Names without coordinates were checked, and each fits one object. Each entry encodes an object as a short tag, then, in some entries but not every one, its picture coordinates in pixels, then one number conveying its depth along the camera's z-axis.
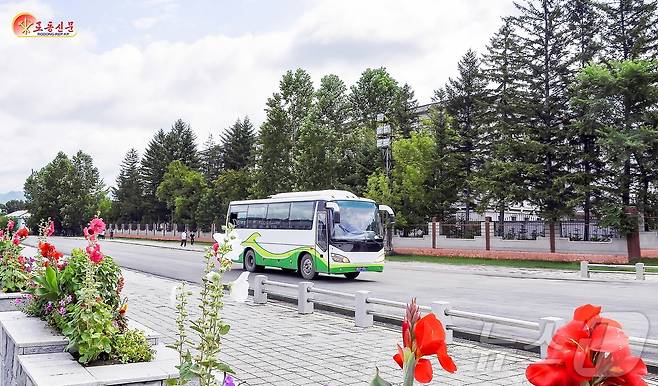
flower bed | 4.84
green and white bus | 19.77
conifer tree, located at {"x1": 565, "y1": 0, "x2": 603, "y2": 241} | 33.41
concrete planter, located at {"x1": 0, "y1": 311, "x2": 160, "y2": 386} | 5.45
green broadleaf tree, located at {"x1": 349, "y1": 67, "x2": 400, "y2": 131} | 58.09
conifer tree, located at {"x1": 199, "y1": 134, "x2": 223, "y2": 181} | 91.12
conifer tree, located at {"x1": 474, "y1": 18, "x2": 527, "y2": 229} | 35.88
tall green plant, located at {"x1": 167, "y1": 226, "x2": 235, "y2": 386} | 2.62
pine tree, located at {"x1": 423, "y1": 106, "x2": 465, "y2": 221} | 42.34
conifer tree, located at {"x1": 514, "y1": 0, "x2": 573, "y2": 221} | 34.56
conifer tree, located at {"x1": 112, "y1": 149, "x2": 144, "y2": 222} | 93.94
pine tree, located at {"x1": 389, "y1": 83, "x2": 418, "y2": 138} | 52.47
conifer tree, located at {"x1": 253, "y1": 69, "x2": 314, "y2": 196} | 55.25
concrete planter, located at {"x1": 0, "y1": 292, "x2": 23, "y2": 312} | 8.46
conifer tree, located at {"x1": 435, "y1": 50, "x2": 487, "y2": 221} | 43.69
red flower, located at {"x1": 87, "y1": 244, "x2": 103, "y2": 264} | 6.17
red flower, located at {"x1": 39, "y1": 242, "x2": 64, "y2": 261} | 7.61
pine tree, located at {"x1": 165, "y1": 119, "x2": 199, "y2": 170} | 92.94
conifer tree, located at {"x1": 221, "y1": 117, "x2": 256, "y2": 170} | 82.56
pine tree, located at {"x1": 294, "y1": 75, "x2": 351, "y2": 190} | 48.16
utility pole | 38.54
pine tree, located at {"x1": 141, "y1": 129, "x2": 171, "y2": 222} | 91.75
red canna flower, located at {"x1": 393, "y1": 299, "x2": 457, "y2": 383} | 1.53
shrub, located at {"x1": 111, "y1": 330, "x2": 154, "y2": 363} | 5.19
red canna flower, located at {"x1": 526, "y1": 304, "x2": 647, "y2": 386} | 1.24
